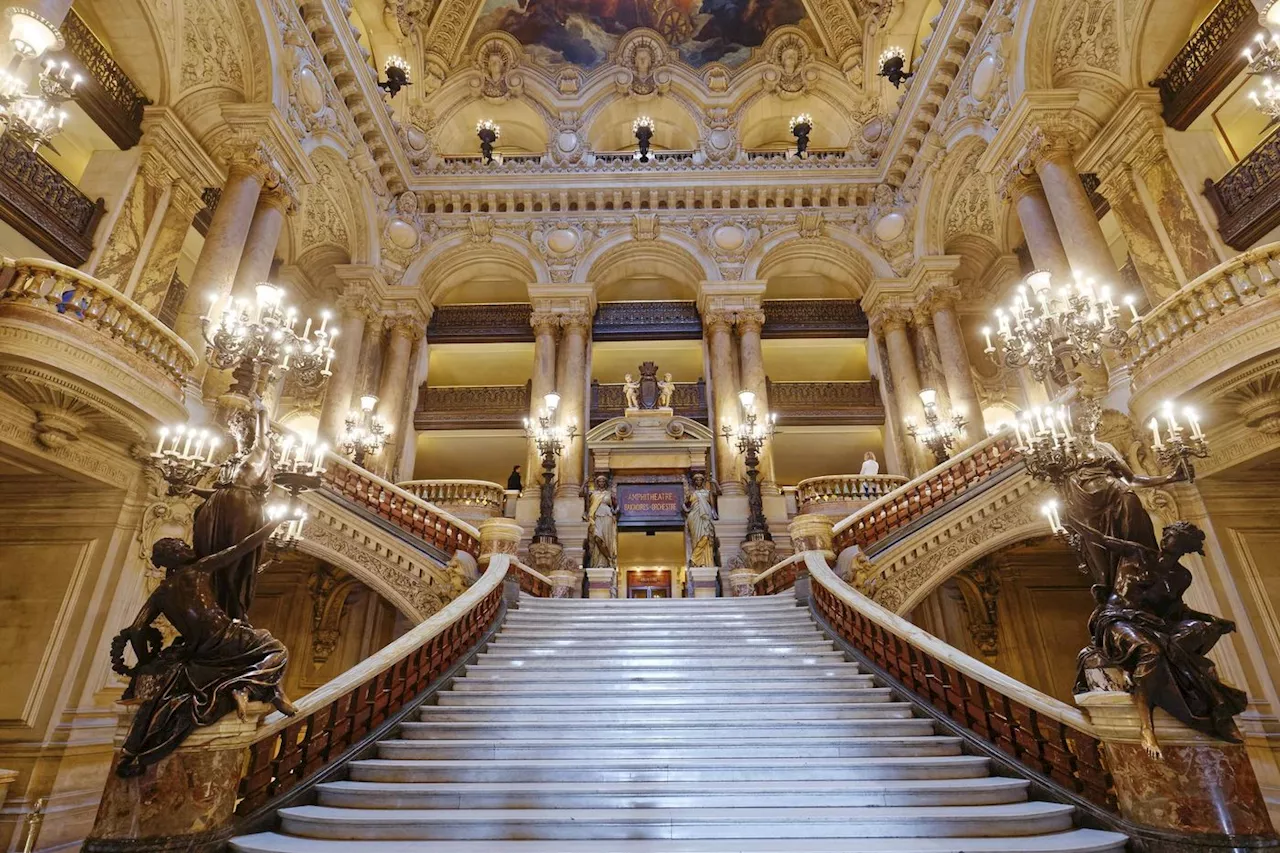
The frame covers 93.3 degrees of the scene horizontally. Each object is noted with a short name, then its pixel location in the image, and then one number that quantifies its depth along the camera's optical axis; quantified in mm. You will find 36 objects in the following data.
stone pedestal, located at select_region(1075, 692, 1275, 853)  3330
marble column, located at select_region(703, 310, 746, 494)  13859
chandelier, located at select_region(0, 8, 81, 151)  4438
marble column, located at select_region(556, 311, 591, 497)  13969
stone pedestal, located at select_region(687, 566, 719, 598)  10281
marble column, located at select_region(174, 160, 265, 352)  8930
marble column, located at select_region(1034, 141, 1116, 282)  9219
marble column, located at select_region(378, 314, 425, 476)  14859
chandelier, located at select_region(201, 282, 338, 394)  4441
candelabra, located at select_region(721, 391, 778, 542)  11625
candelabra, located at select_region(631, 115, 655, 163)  17016
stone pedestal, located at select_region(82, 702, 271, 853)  3252
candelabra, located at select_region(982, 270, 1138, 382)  5234
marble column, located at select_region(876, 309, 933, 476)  14016
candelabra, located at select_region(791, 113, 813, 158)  16734
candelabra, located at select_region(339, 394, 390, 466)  13352
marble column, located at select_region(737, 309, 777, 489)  14549
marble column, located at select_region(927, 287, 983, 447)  13312
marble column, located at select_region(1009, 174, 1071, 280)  9945
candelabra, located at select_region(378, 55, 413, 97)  14664
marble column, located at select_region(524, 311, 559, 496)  14105
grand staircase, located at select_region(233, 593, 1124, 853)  3502
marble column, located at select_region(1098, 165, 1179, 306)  9484
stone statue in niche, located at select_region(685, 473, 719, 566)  10828
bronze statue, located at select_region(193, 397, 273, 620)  3787
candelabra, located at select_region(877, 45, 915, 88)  14875
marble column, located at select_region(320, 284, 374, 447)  13644
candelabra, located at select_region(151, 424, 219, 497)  4301
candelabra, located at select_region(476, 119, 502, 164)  17016
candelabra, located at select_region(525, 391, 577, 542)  11711
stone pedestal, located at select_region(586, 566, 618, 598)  10258
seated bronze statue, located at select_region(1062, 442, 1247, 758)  3508
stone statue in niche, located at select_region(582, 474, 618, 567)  11211
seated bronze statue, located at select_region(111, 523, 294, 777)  3357
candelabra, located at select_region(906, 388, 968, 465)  12805
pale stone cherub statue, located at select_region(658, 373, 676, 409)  14422
